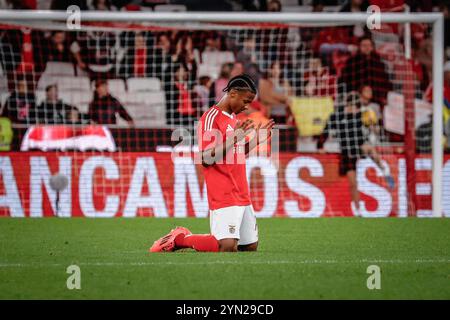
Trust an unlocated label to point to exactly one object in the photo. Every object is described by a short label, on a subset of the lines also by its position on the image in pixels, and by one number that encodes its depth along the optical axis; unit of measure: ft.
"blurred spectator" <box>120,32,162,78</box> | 62.80
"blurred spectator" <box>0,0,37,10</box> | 66.85
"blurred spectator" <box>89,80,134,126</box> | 58.44
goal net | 55.36
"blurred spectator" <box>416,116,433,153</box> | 59.77
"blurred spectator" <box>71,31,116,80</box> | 62.08
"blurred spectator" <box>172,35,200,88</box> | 61.98
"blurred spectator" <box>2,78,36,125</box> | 58.49
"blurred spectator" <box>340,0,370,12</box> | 67.31
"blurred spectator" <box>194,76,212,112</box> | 60.59
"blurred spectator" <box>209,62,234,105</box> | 59.82
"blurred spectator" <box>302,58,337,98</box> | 62.13
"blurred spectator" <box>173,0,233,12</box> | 69.67
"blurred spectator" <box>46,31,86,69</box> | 61.87
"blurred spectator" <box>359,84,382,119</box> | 59.47
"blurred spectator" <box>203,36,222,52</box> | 63.98
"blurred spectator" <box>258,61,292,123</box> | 60.75
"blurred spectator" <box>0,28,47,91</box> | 61.16
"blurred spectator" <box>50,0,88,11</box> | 67.00
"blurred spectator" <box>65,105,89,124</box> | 57.88
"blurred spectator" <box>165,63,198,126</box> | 59.74
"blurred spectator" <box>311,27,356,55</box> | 64.66
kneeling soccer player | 32.50
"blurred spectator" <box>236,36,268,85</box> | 64.13
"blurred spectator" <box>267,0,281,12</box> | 65.05
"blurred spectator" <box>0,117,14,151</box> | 56.70
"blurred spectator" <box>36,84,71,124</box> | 58.23
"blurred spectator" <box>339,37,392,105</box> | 61.26
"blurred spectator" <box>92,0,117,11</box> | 65.72
